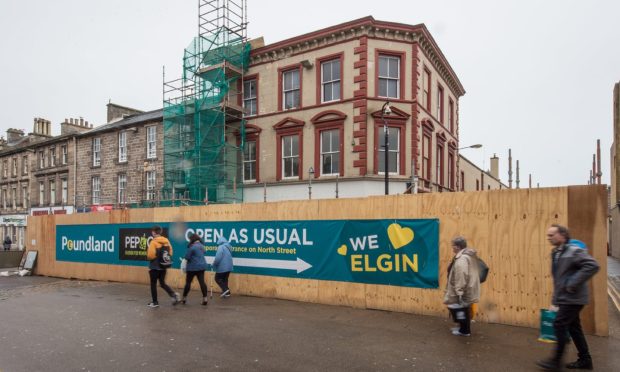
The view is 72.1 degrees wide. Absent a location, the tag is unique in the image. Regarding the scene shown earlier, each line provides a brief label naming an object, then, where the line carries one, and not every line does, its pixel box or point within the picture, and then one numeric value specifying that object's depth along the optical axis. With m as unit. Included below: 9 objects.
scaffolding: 22.95
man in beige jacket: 6.89
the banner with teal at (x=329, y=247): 8.96
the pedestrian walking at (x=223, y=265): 10.89
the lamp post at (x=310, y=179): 19.89
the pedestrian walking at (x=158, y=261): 9.95
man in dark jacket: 5.24
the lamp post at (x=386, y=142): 15.74
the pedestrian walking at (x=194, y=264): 10.21
